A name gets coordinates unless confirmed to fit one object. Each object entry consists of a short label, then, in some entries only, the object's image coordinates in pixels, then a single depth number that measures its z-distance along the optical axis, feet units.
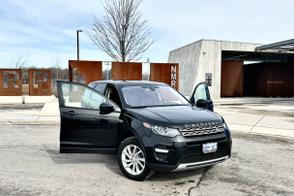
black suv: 16.07
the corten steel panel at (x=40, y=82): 77.20
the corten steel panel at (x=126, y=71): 71.46
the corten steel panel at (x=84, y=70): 68.44
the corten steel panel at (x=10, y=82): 75.97
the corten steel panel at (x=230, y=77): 92.02
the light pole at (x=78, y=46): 96.56
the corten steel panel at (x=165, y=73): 75.15
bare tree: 78.74
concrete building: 83.15
